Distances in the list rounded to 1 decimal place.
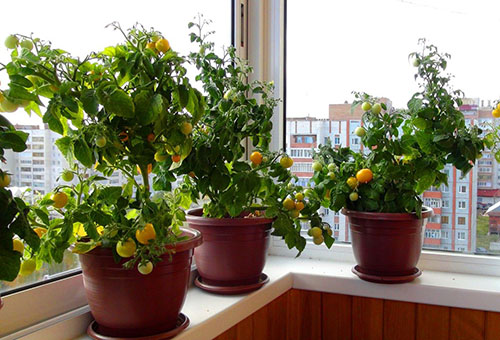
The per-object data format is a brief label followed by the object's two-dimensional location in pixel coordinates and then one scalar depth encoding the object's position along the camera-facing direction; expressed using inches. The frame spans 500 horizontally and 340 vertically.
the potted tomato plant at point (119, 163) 34.7
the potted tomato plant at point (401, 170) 55.4
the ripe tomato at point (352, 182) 57.8
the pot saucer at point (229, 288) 53.1
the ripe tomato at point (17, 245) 29.7
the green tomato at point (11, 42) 33.1
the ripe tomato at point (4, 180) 27.1
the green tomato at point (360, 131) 57.6
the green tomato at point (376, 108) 56.5
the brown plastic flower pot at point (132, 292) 39.2
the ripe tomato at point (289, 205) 53.6
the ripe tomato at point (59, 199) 36.3
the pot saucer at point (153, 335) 40.5
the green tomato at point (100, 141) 34.5
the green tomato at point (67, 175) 38.4
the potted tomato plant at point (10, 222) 27.0
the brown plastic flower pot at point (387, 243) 57.1
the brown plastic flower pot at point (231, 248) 52.0
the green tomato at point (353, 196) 57.7
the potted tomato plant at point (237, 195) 49.3
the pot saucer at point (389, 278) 58.7
